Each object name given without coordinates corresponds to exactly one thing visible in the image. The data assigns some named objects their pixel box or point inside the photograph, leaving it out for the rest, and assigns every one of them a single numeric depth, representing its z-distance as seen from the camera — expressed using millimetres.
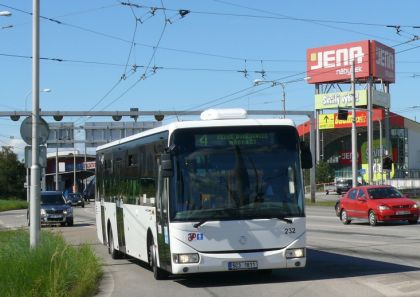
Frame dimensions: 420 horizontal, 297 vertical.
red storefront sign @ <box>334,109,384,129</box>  86500
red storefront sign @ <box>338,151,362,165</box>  105062
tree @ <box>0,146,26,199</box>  87625
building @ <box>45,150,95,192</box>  114125
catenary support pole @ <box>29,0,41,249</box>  14820
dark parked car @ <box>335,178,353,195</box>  80838
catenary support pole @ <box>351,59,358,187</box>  45597
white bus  11492
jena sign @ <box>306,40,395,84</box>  81562
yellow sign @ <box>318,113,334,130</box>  93112
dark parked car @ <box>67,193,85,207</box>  75200
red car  26469
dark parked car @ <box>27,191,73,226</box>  34594
